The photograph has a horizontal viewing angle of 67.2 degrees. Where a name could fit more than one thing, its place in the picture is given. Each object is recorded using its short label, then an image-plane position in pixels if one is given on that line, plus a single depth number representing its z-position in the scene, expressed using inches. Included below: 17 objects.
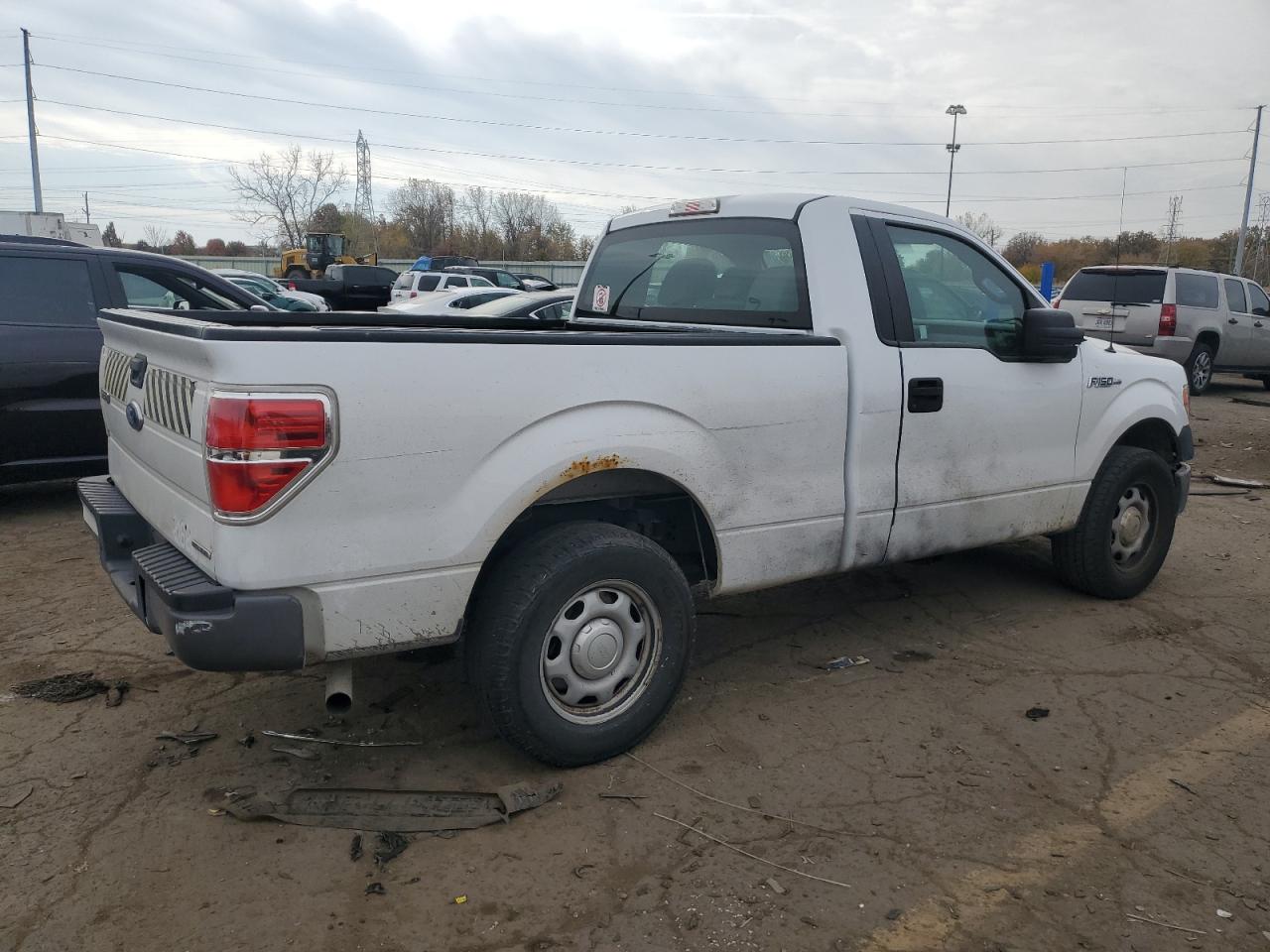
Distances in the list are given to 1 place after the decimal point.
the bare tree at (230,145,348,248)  2753.4
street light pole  1692.9
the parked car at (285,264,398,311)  1156.5
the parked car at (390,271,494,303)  1133.1
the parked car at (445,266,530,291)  1298.0
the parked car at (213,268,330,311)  828.6
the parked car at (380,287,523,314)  511.5
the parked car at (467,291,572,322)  396.2
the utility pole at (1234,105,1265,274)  1592.0
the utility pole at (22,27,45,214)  1600.6
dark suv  238.1
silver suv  526.0
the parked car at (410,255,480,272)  1576.0
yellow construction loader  1711.4
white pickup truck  100.6
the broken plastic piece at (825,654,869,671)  164.2
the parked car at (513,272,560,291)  1093.1
